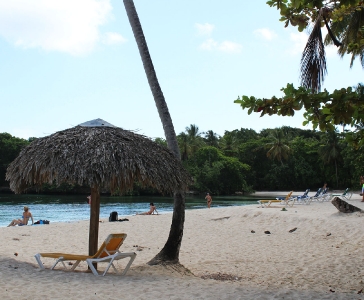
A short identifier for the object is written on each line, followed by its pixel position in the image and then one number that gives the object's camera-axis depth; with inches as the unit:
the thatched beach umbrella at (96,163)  257.0
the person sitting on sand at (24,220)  650.8
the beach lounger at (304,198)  912.3
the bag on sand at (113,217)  678.9
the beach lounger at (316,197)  943.4
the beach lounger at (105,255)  255.0
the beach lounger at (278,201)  867.6
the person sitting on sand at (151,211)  838.3
